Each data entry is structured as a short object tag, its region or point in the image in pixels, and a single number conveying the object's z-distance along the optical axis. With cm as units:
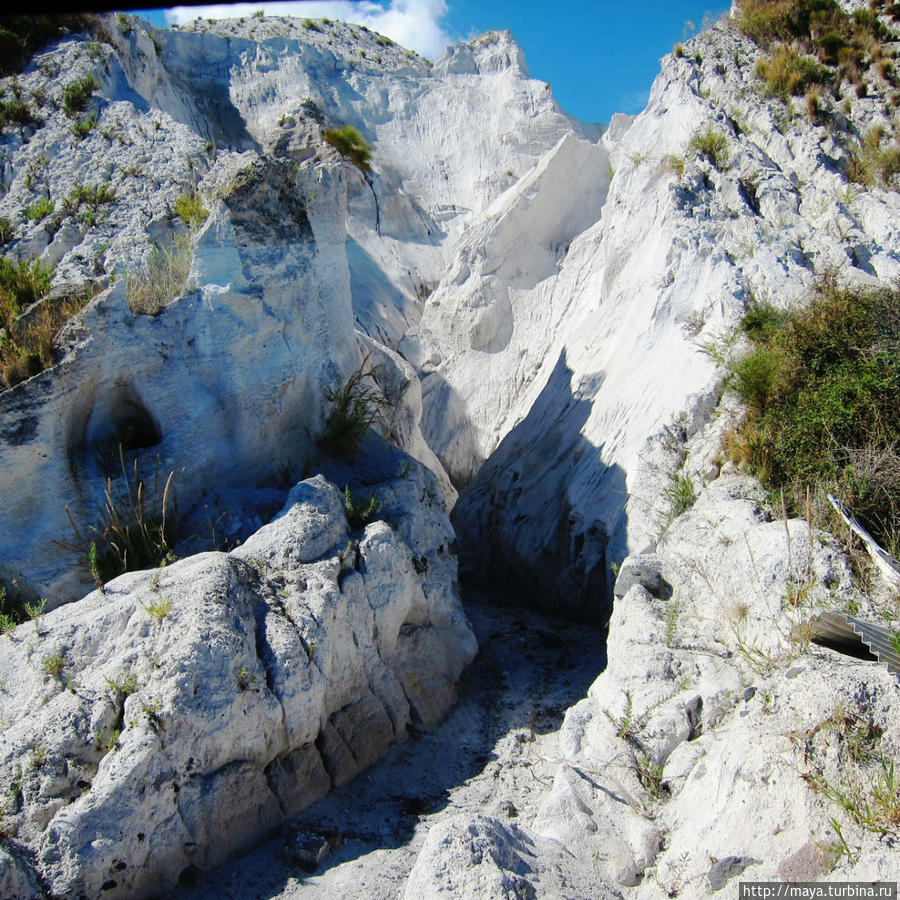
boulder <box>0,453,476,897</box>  459
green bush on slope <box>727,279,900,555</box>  607
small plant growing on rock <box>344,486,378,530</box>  721
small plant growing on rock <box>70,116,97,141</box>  1215
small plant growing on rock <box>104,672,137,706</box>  502
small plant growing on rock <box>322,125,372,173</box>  1859
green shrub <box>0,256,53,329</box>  761
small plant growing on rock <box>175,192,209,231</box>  909
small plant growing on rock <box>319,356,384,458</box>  827
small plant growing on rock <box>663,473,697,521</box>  762
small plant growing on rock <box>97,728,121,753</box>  483
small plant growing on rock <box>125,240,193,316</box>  767
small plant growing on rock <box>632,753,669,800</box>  502
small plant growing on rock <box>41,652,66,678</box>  518
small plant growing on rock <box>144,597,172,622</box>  541
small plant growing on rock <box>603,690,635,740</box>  548
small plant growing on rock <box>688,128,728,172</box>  1133
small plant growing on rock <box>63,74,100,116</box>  1281
